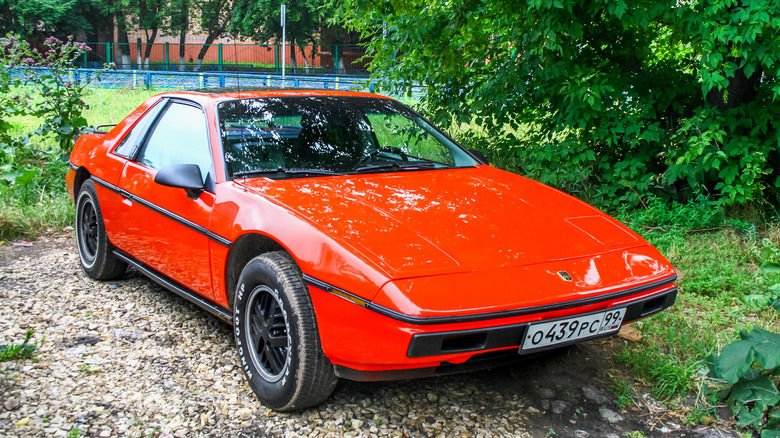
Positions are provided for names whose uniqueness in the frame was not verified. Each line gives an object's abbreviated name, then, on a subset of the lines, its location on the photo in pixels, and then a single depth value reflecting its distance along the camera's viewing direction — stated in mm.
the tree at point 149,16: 42281
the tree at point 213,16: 42406
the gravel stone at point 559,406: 3066
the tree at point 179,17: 42391
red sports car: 2479
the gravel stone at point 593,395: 3178
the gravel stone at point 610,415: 3012
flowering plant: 7672
